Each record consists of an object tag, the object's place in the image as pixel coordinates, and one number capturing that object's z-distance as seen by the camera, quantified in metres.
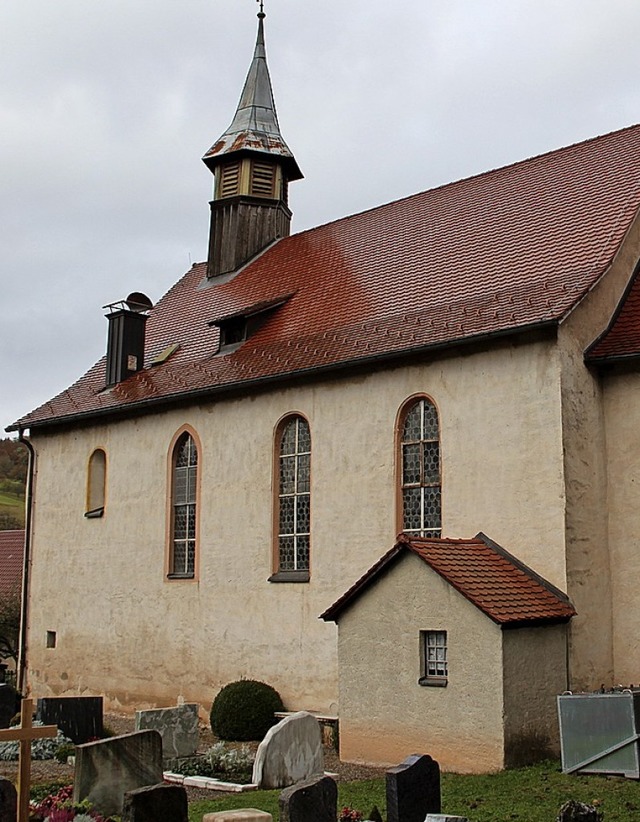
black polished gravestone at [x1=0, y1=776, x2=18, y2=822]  7.96
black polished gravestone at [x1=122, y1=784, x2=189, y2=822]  7.71
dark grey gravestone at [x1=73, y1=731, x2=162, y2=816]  10.13
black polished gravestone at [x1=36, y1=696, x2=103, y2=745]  14.88
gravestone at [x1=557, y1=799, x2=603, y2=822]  6.98
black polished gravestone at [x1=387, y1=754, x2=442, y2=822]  7.98
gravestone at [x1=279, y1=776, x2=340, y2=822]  7.53
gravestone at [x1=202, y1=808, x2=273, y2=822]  7.46
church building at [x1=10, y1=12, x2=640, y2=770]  12.91
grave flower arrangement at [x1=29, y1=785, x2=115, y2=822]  8.52
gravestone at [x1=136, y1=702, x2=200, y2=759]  13.41
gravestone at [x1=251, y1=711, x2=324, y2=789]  11.42
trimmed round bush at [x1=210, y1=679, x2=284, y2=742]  15.66
